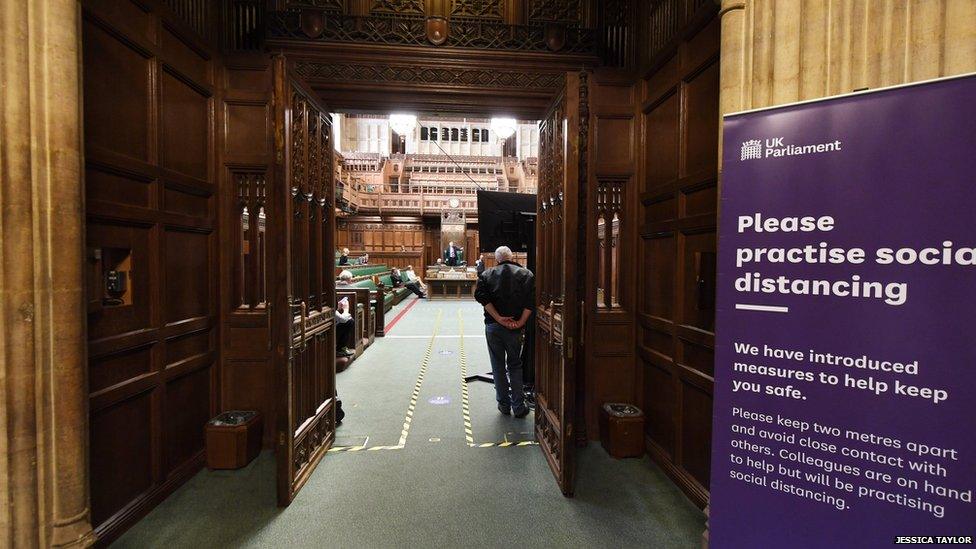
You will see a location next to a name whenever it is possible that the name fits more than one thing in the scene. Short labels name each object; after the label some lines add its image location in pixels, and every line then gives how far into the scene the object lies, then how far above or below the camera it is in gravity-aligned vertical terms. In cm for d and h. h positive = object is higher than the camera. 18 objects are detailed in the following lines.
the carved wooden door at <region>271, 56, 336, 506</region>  231 -13
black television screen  438 +50
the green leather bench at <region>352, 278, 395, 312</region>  781 -48
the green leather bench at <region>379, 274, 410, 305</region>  1144 -77
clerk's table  1306 -64
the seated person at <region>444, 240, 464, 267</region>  1480 +31
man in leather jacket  359 -46
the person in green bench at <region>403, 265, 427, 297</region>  1362 -46
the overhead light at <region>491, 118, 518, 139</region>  1152 +395
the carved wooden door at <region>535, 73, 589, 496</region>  245 -5
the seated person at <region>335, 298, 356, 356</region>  519 -84
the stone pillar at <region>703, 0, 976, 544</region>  131 +78
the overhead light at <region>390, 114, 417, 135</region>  1517 +541
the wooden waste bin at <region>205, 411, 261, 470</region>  271 -121
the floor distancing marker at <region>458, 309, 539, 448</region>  319 -140
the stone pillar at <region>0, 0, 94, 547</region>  150 -5
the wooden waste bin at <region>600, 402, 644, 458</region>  290 -122
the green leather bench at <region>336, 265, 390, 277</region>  1042 -16
